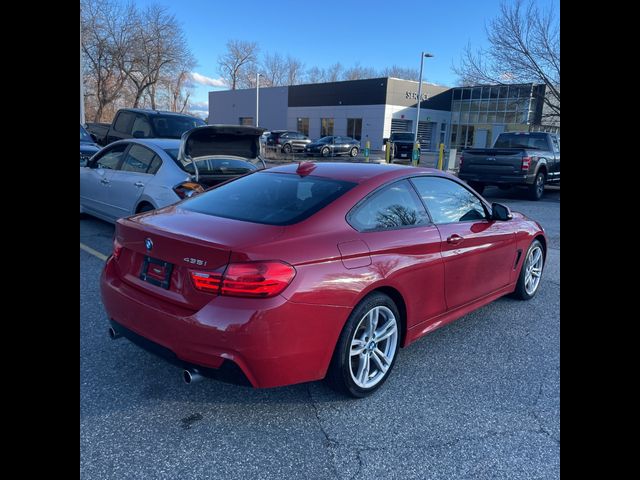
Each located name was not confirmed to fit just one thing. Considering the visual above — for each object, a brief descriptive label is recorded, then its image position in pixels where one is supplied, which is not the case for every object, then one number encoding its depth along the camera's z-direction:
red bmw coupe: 2.61
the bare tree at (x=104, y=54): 34.97
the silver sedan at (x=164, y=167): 6.17
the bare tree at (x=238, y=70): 79.19
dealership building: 42.44
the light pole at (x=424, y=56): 34.25
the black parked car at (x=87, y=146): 11.07
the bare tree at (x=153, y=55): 37.75
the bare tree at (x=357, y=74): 94.38
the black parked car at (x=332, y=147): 30.69
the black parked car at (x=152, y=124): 11.46
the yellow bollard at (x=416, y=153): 22.26
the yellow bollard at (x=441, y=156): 21.85
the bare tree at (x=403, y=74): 92.98
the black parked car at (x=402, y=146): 30.23
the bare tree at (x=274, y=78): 89.00
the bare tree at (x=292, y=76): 90.81
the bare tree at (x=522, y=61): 21.98
